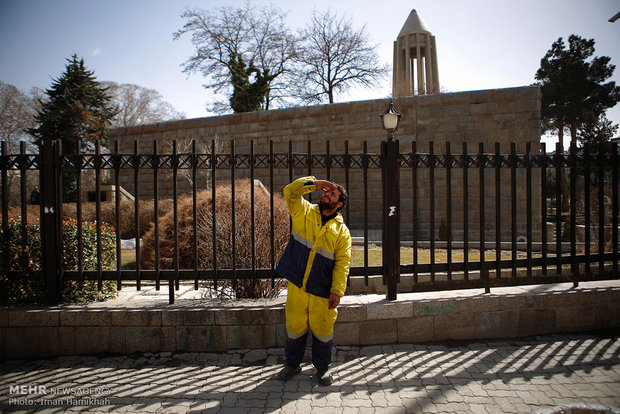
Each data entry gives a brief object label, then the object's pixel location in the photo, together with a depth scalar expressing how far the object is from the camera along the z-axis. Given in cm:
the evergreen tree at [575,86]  2619
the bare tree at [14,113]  3353
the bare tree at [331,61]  2923
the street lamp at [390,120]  557
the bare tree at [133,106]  3794
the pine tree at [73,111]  2744
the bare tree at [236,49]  2980
